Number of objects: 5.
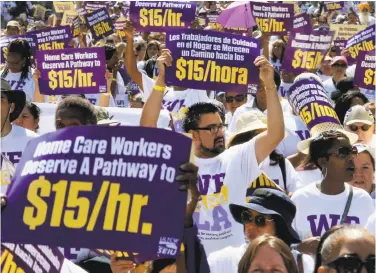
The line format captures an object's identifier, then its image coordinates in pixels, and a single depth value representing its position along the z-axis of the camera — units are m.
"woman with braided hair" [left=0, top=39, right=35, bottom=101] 15.78
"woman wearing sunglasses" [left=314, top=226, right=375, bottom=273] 5.80
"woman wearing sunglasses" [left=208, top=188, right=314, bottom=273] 7.97
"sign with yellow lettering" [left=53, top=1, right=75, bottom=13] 36.83
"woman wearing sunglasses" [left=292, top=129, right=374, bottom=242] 9.36
